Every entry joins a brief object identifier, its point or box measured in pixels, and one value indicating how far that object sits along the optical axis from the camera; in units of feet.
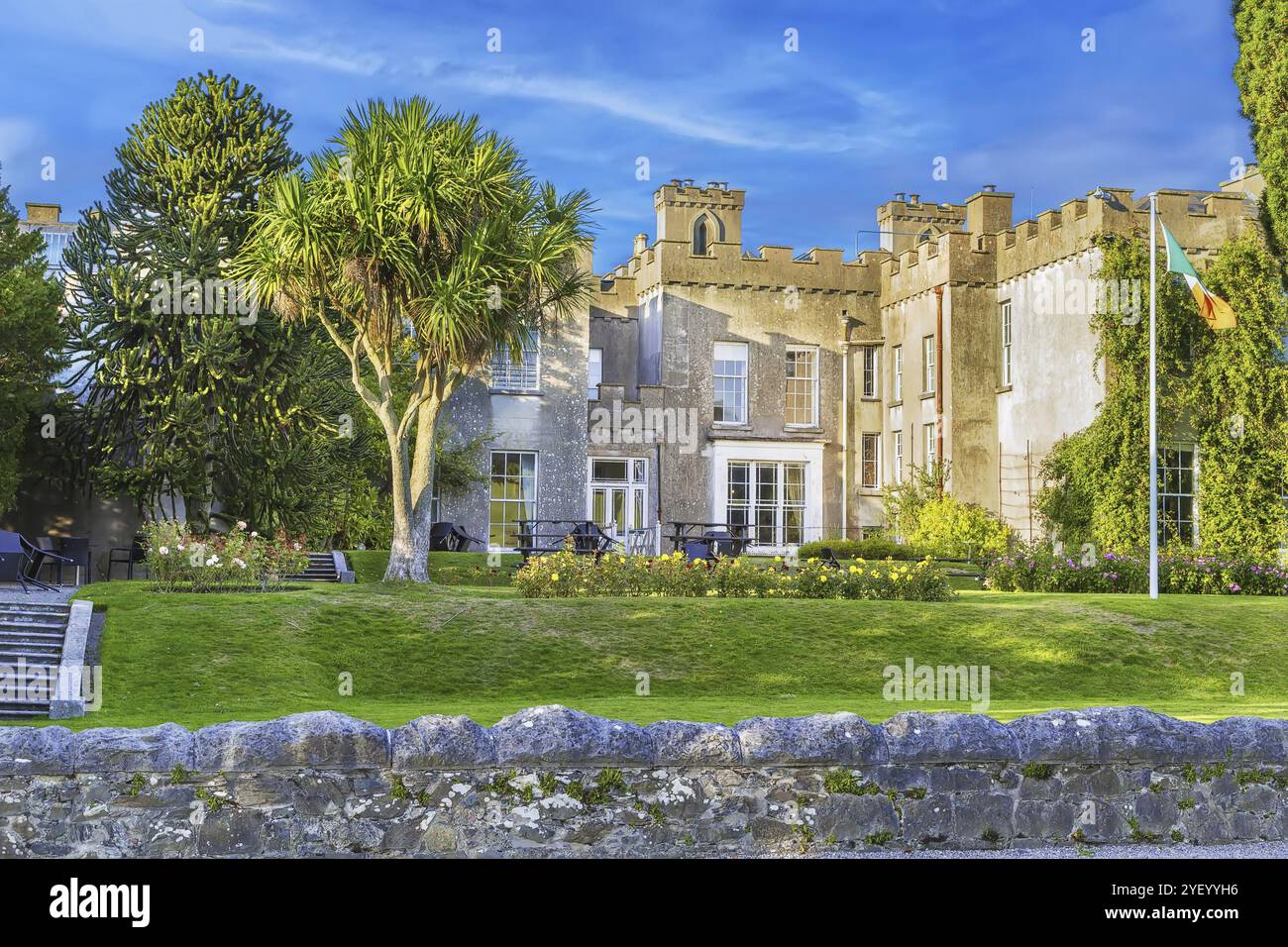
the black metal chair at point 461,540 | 95.04
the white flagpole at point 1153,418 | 69.31
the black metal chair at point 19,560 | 59.36
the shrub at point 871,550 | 89.81
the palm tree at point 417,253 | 63.87
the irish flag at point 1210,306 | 71.56
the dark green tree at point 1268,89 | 81.97
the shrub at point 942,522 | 90.88
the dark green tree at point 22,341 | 76.43
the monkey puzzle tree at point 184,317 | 76.23
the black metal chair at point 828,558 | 71.55
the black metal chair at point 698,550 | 78.23
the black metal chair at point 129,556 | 79.00
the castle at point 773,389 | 97.71
